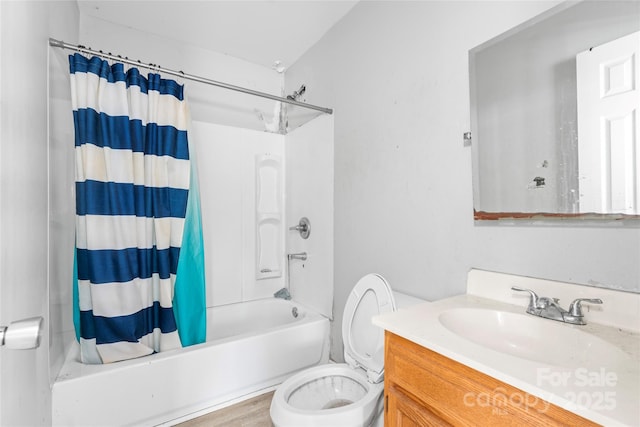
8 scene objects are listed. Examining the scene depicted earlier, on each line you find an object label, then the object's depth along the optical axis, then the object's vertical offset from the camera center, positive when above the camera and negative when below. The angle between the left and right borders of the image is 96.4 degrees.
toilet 1.10 -0.75
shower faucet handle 2.23 -0.10
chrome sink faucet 0.84 -0.30
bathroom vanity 0.55 -0.34
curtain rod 1.30 +0.81
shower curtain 1.46 +0.00
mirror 0.82 +0.32
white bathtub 1.30 -0.85
